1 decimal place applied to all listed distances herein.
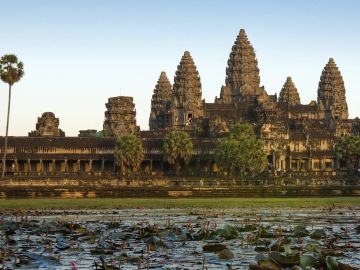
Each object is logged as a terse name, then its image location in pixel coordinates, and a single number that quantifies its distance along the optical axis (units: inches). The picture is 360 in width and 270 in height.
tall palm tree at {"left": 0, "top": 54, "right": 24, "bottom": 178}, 4047.7
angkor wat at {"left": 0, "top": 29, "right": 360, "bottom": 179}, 5211.6
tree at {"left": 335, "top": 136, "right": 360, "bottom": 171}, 5177.2
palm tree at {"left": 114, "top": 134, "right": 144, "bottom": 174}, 5054.1
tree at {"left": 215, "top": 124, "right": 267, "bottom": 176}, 4544.8
